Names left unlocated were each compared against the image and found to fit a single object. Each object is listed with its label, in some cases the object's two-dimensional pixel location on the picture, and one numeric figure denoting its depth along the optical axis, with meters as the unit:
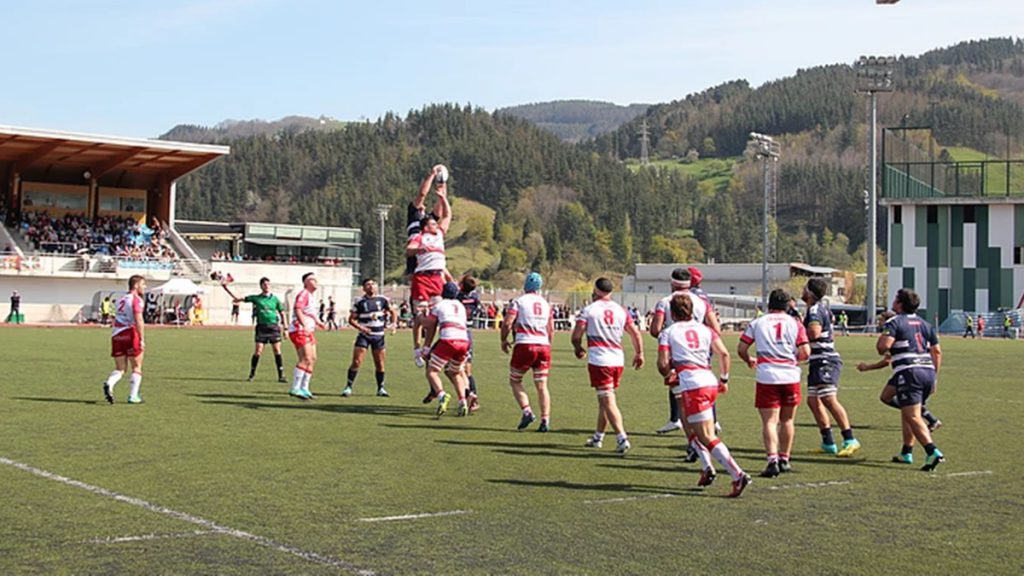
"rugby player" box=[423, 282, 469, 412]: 15.23
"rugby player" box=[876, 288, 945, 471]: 12.07
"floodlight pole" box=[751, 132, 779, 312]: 62.26
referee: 21.66
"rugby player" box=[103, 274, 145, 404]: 16.52
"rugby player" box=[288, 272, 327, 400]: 18.38
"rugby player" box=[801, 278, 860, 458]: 13.16
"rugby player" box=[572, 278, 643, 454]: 12.62
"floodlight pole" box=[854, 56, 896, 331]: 60.41
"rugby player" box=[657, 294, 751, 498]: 10.24
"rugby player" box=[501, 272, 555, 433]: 14.28
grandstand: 60.09
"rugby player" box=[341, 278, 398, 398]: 18.95
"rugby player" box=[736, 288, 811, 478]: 11.33
